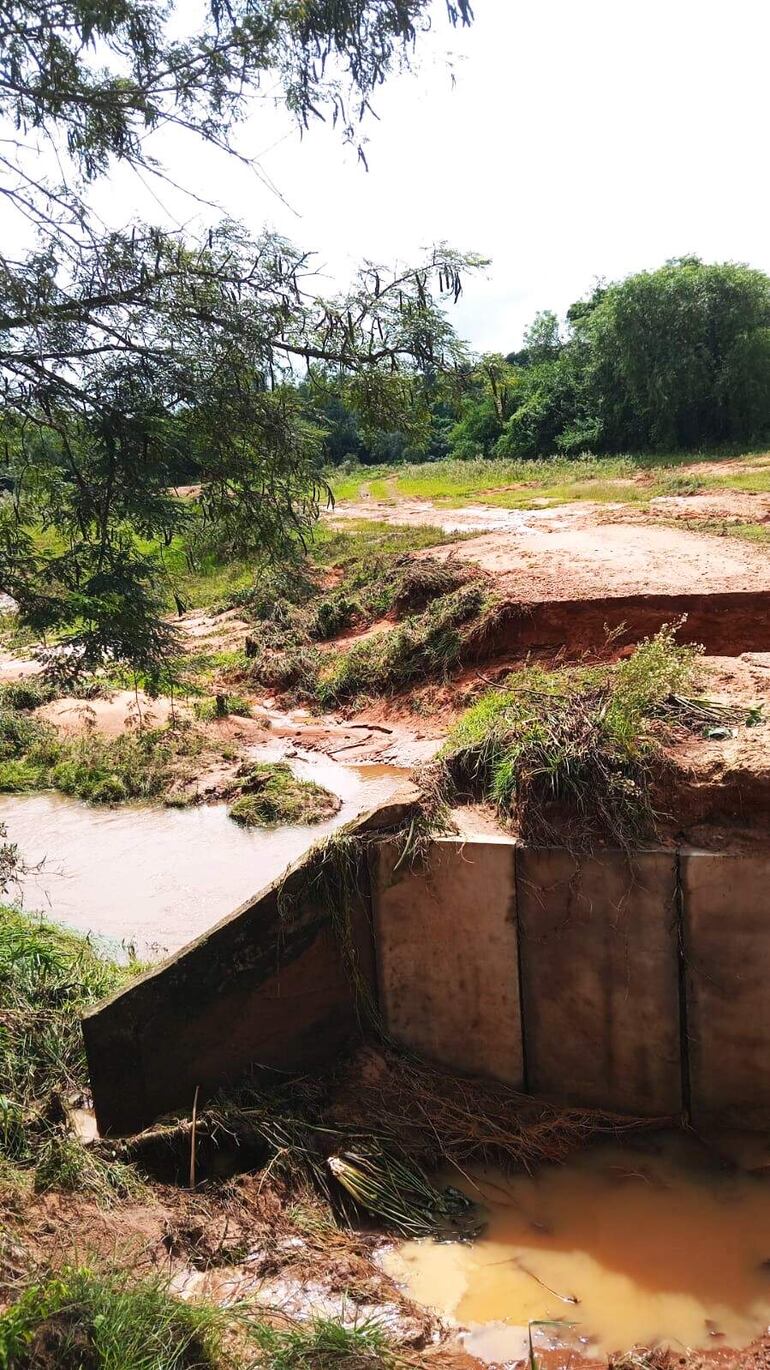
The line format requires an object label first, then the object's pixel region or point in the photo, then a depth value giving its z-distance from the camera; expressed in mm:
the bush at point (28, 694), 14742
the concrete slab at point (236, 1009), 5469
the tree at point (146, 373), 5410
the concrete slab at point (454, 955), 5684
